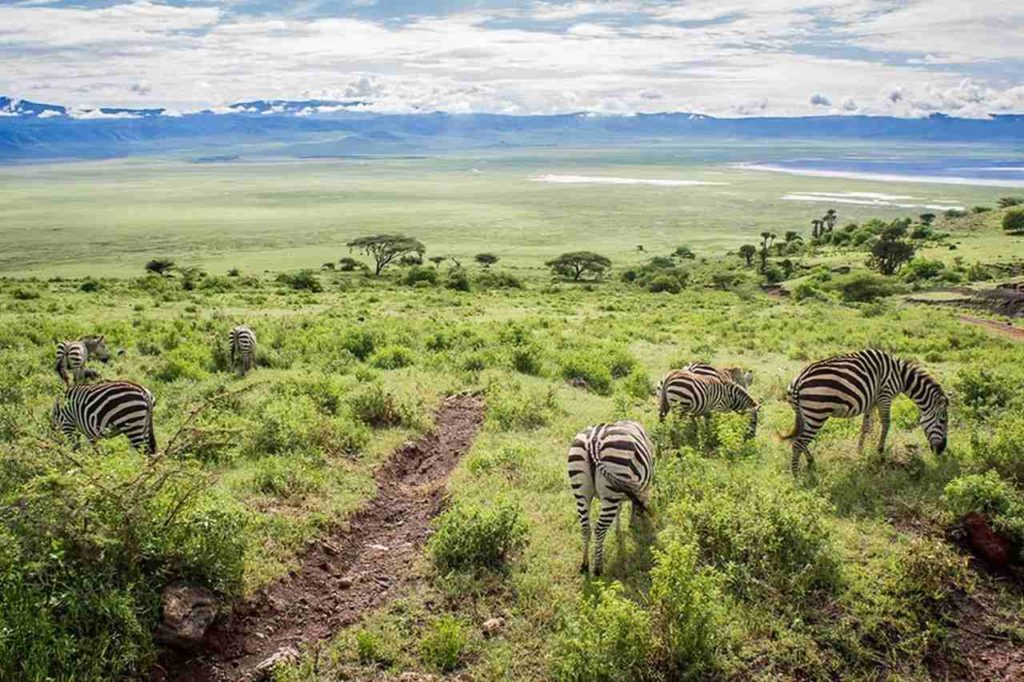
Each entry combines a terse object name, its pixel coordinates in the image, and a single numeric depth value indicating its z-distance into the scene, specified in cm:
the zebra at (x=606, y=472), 871
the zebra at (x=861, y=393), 1131
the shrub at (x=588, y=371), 1781
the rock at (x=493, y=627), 809
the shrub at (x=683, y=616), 730
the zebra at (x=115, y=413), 1105
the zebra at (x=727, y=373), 1395
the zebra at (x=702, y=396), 1280
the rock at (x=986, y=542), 877
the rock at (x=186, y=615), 730
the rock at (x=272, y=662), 741
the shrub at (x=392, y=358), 1938
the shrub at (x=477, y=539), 919
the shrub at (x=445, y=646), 761
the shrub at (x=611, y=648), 714
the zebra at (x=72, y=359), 1605
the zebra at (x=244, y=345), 1811
